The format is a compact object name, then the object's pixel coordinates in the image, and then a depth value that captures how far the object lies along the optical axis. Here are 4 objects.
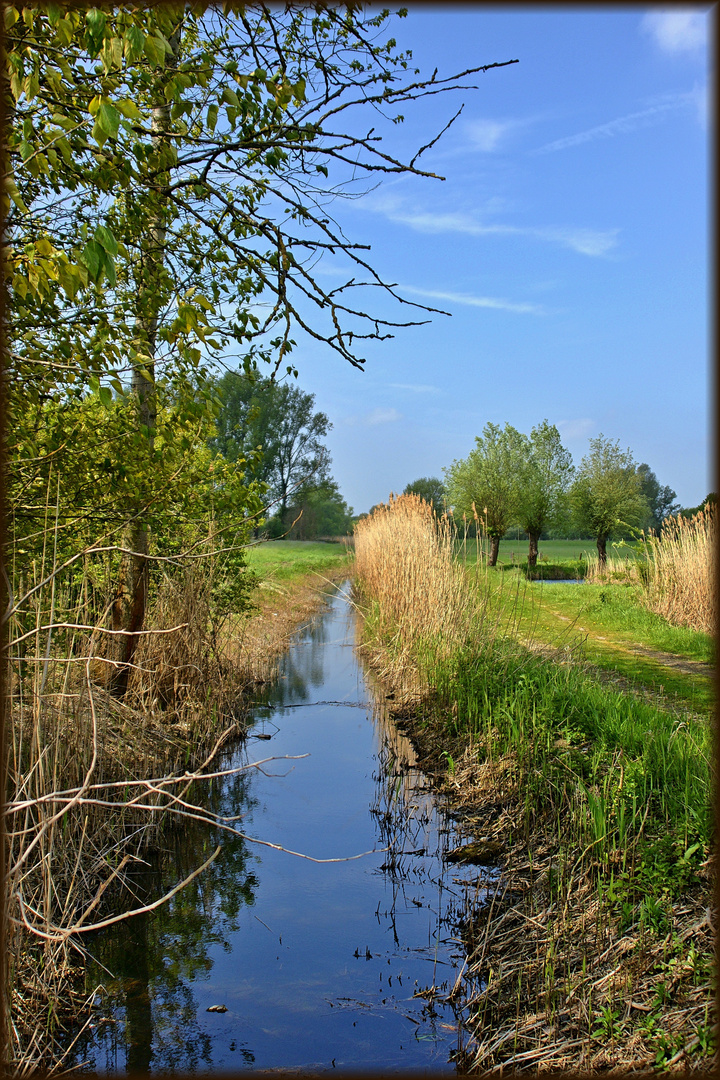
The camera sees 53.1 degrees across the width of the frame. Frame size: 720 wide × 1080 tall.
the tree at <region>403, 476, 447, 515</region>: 69.53
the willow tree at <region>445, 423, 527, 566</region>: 26.94
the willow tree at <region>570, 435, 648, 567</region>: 25.81
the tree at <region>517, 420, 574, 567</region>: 27.06
